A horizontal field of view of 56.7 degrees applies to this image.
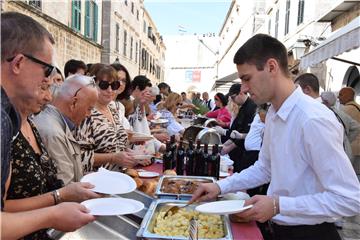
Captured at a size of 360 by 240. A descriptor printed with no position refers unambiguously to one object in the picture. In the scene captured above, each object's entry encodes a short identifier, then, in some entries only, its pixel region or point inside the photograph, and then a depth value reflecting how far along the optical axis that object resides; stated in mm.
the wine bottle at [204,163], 2727
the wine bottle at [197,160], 2758
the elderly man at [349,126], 5068
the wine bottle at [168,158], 2973
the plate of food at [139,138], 3293
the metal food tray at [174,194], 2078
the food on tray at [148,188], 2220
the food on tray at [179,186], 2170
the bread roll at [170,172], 2689
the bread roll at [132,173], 2529
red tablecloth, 1618
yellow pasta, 1595
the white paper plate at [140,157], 2683
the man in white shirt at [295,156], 1448
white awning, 4637
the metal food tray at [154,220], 1485
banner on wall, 49406
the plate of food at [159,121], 5458
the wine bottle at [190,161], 2782
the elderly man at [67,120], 1907
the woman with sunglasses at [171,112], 5562
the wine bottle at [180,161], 2893
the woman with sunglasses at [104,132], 2566
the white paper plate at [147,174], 2697
